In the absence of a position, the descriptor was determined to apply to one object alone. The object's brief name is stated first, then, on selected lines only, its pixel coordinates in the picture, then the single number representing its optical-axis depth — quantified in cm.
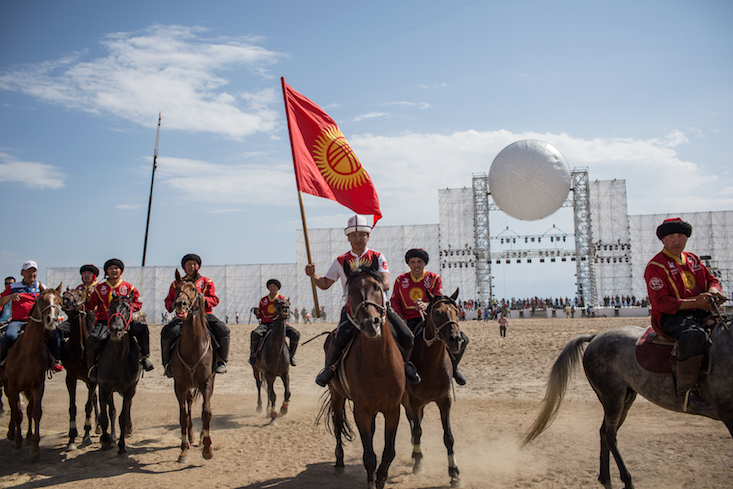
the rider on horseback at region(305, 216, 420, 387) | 564
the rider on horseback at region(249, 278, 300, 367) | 1134
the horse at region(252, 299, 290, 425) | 1039
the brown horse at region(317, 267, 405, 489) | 516
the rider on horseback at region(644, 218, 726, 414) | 515
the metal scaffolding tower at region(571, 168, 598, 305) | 4522
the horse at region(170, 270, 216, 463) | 733
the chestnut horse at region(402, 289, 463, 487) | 619
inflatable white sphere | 3669
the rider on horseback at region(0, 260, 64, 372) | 832
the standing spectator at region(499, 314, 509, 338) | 2328
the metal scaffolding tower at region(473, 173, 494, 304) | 4744
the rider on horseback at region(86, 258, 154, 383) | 804
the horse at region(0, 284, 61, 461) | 764
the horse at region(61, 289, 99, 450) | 855
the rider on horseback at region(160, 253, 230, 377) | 782
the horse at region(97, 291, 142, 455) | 758
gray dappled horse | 505
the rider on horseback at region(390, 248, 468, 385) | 745
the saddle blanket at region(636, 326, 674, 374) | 552
